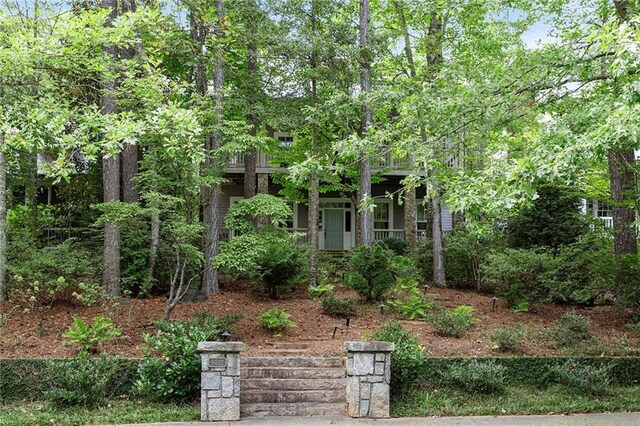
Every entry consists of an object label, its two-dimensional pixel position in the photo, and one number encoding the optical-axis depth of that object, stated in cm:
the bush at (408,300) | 1137
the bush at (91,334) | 823
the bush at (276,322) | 994
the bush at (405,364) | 790
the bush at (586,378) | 796
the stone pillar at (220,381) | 702
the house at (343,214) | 2238
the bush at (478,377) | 792
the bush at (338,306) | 1124
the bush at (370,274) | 1206
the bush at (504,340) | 899
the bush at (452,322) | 995
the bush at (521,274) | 1213
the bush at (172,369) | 743
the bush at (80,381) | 719
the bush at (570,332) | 944
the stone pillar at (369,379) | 730
